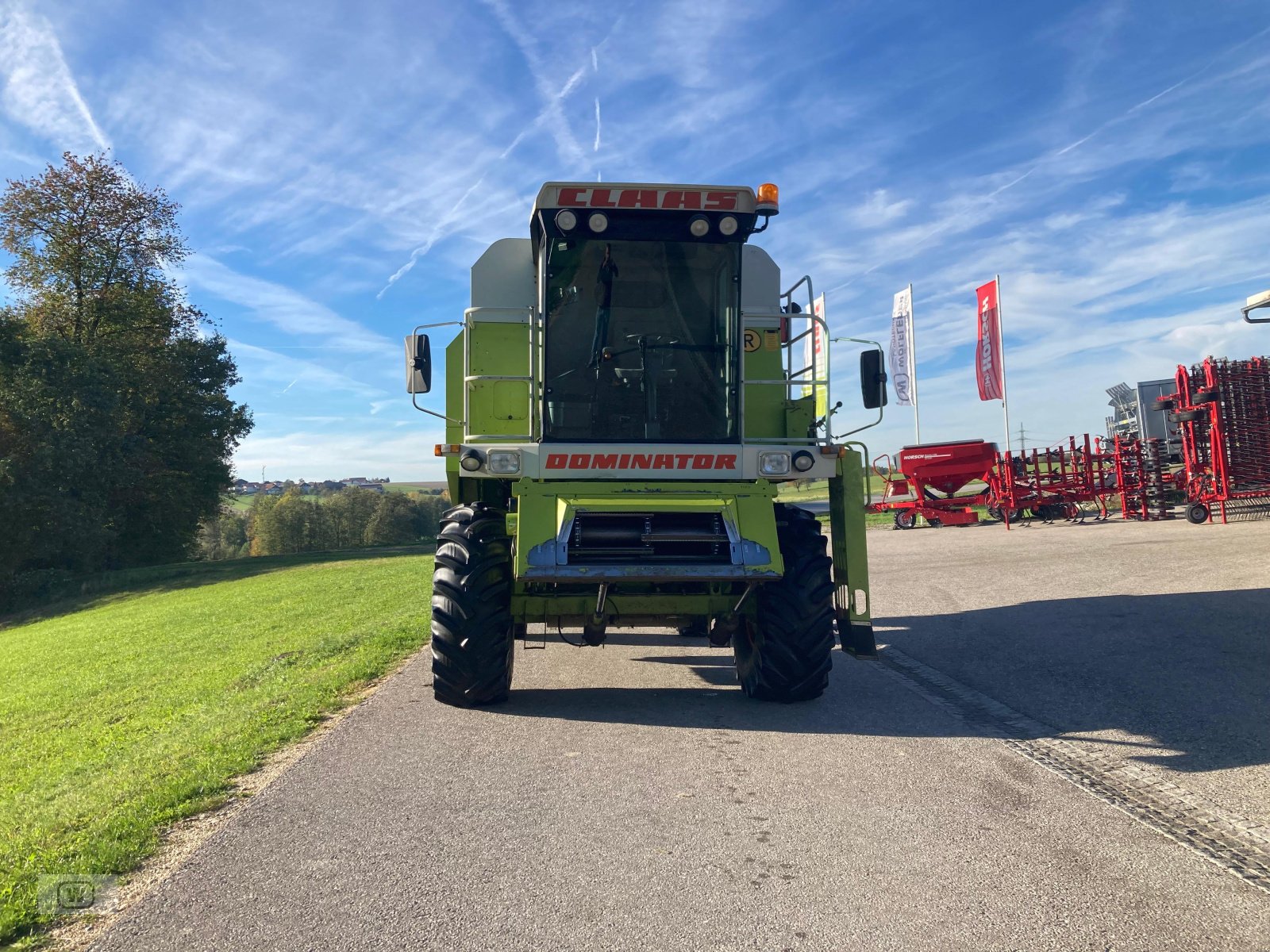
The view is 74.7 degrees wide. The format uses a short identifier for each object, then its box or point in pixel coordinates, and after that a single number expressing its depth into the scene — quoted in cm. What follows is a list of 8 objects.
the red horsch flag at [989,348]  2761
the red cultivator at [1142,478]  2239
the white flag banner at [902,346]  2952
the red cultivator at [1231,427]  1884
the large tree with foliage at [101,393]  2966
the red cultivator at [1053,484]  2355
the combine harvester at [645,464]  585
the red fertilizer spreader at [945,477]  2428
